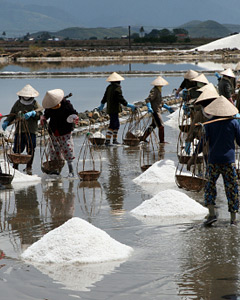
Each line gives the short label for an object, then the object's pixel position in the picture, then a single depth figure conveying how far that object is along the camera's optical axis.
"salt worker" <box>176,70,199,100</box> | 19.34
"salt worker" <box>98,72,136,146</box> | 20.38
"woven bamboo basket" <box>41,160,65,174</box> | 15.58
